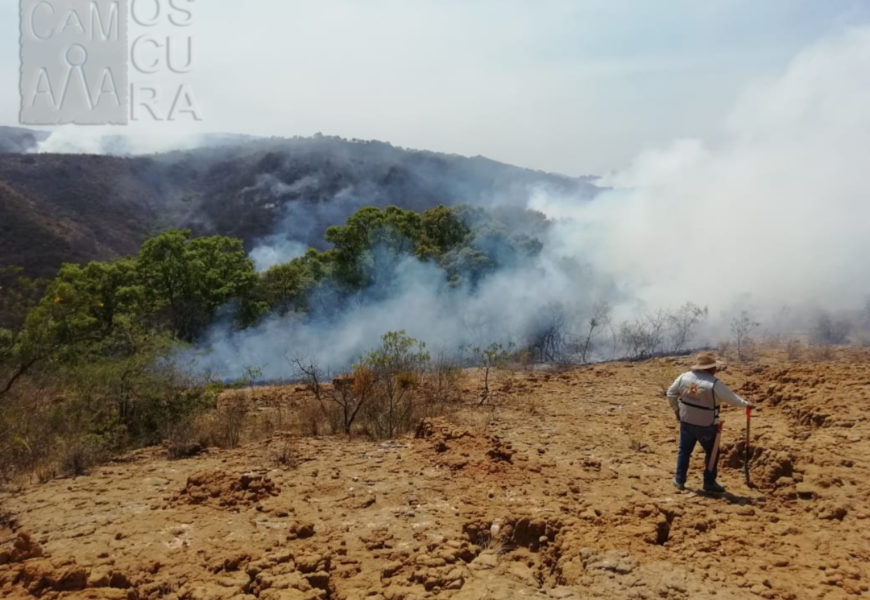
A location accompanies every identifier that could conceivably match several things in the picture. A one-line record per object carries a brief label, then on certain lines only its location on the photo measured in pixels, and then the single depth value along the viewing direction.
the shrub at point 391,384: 8.27
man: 5.50
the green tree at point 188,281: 17.22
